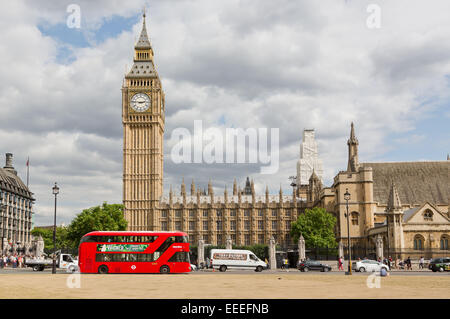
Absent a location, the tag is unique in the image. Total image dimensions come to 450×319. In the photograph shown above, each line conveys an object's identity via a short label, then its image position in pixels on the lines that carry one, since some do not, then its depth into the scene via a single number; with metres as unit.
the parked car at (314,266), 46.47
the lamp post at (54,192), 38.37
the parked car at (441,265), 43.19
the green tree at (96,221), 75.31
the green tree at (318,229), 78.44
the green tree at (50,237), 107.47
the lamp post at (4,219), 97.36
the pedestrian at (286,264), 54.59
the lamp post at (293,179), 140.82
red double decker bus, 36.97
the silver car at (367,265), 42.12
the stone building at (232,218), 108.62
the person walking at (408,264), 49.94
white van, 45.72
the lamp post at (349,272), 36.86
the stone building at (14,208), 99.75
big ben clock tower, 108.75
